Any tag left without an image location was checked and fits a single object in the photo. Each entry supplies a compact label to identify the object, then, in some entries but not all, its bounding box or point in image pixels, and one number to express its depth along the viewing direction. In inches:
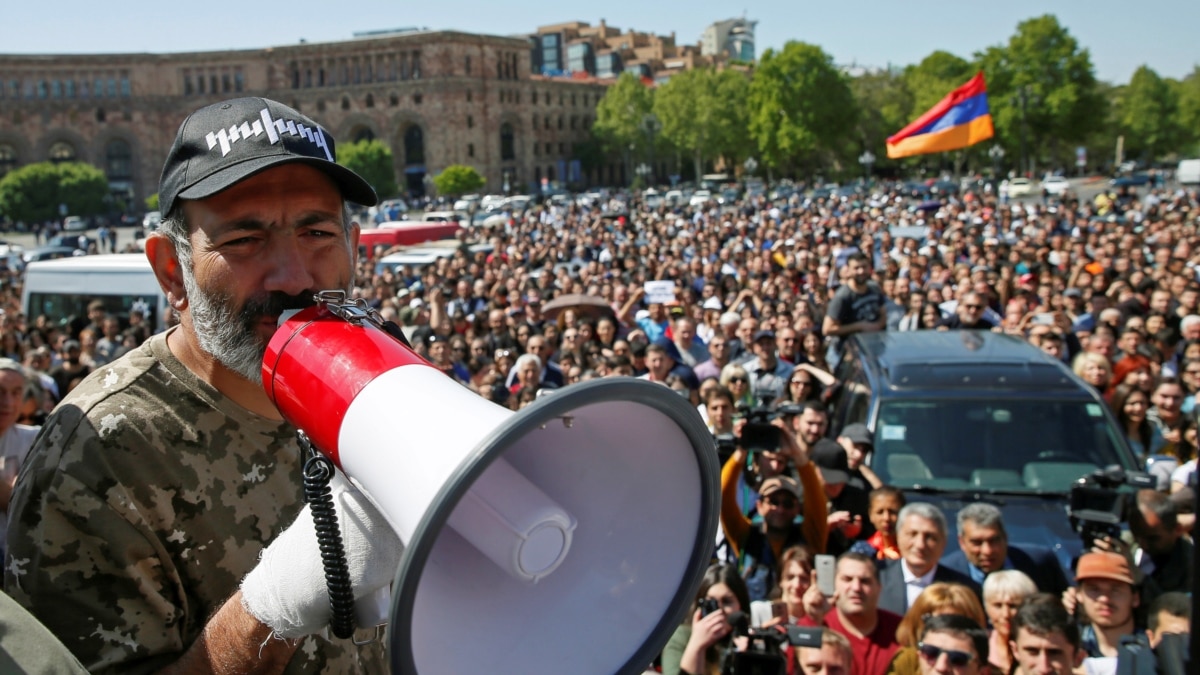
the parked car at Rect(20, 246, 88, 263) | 1262.4
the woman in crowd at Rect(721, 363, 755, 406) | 288.2
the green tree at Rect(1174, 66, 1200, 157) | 3297.2
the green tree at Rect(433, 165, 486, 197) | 2628.0
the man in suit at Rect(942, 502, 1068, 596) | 174.7
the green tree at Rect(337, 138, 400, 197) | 2559.1
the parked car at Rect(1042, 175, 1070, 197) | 1782.4
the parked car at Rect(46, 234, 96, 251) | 1486.2
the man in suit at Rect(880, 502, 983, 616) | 173.2
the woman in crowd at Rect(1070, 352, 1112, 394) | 284.7
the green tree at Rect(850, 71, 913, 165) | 3041.3
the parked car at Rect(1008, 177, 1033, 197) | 1893.5
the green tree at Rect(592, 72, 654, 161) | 3299.7
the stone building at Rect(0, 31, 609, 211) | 3105.3
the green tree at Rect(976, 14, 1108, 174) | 2354.8
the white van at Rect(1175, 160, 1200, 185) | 1961.1
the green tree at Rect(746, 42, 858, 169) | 2647.6
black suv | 205.2
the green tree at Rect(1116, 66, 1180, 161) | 3216.0
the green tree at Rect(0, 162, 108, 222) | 2373.3
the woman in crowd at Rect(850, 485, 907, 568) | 193.5
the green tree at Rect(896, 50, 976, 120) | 2790.4
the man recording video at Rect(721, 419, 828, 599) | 192.4
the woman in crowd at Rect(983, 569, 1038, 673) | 154.4
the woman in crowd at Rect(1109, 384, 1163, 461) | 262.7
